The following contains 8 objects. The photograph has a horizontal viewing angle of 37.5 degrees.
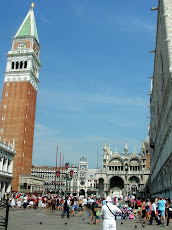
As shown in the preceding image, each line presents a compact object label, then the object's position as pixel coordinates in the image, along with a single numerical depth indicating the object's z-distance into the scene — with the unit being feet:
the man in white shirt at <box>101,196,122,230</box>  24.23
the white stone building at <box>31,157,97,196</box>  310.24
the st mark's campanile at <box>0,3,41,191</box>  206.90
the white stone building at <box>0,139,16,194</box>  163.43
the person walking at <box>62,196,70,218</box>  64.20
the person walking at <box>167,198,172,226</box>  50.08
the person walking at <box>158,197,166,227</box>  51.40
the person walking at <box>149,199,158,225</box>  50.80
